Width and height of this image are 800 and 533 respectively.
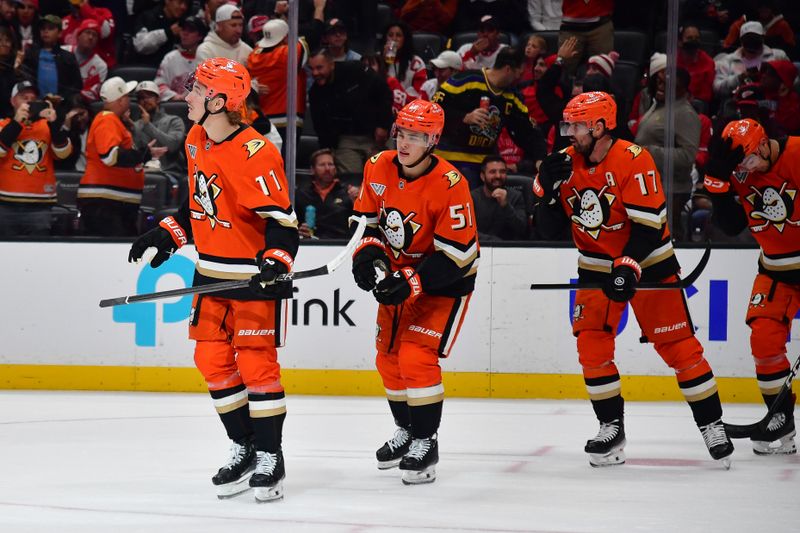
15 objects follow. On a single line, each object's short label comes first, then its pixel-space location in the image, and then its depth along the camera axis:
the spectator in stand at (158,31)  17.39
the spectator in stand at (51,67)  16.30
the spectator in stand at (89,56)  17.08
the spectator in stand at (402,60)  16.03
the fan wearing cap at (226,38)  15.68
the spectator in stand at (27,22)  17.27
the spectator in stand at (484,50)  15.98
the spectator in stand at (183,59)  16.42
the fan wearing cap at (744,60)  14.99
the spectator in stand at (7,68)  16.09
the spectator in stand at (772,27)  15.87
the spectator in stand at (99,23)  17.81
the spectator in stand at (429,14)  17.11
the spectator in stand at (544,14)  15.57
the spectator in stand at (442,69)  15.62
